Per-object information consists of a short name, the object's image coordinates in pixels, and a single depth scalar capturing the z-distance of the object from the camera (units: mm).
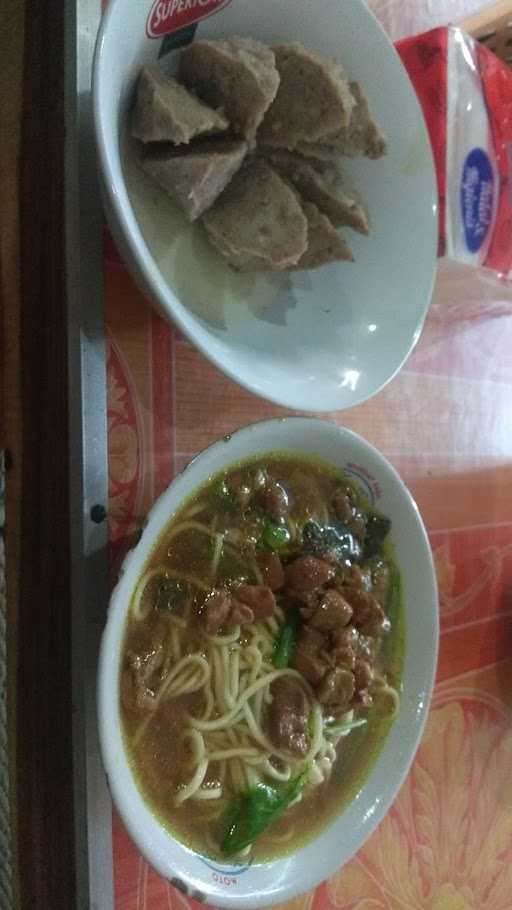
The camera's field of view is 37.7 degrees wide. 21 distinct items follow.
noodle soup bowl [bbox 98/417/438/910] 242
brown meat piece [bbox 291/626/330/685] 322
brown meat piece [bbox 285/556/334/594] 318
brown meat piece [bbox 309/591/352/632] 322
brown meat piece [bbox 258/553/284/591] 317
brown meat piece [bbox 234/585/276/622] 308
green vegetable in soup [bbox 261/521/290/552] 322
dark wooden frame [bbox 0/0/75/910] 263
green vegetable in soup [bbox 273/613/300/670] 325
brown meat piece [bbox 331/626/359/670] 324
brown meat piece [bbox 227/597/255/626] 305
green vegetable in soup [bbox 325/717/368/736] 340
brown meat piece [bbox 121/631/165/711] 271
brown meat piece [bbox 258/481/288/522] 319
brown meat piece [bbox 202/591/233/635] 300
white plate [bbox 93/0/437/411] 236
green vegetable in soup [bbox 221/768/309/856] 300
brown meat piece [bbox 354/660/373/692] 333
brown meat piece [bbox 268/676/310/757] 317
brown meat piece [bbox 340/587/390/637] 339
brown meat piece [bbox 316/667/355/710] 321
